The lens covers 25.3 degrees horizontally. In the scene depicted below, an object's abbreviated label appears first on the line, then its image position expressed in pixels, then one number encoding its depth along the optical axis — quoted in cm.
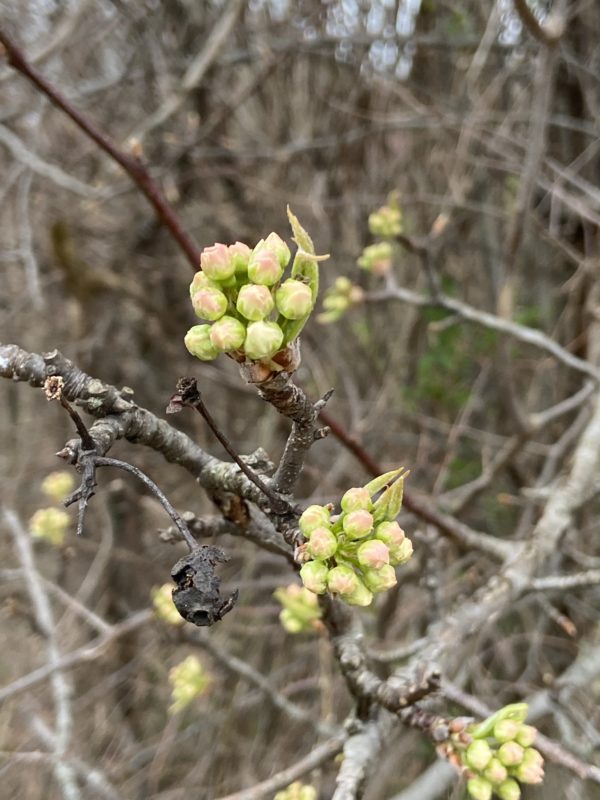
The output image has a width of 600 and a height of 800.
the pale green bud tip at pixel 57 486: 58
